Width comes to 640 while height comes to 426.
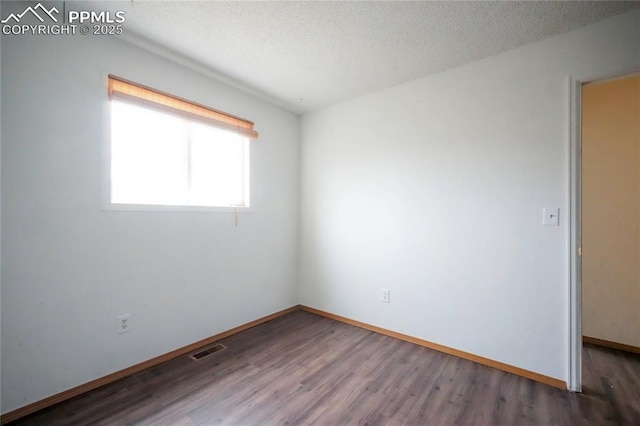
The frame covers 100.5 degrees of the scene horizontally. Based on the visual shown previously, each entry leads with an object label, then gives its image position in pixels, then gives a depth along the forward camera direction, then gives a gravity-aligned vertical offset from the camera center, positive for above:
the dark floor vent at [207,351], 2.23 -1.21
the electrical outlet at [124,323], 1.92 -0.81
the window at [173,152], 1.99 +0.54
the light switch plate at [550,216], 1.87 -0.02
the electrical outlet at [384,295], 2.69 -0.84
